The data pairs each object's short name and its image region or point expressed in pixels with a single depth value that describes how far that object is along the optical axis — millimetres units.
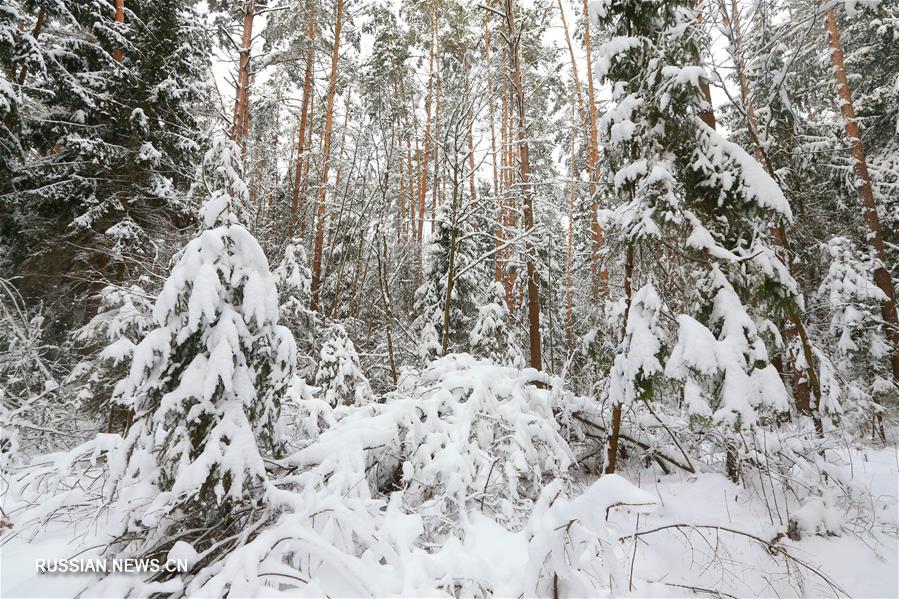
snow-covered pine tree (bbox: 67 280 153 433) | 6000
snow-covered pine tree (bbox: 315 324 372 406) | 6844
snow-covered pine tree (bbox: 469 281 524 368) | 9172
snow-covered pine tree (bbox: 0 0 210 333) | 7629
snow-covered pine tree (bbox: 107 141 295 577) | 2279
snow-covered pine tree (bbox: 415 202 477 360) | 9570
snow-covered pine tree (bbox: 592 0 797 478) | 3447
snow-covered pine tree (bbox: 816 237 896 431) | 8820
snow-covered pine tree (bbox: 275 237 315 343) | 9266
